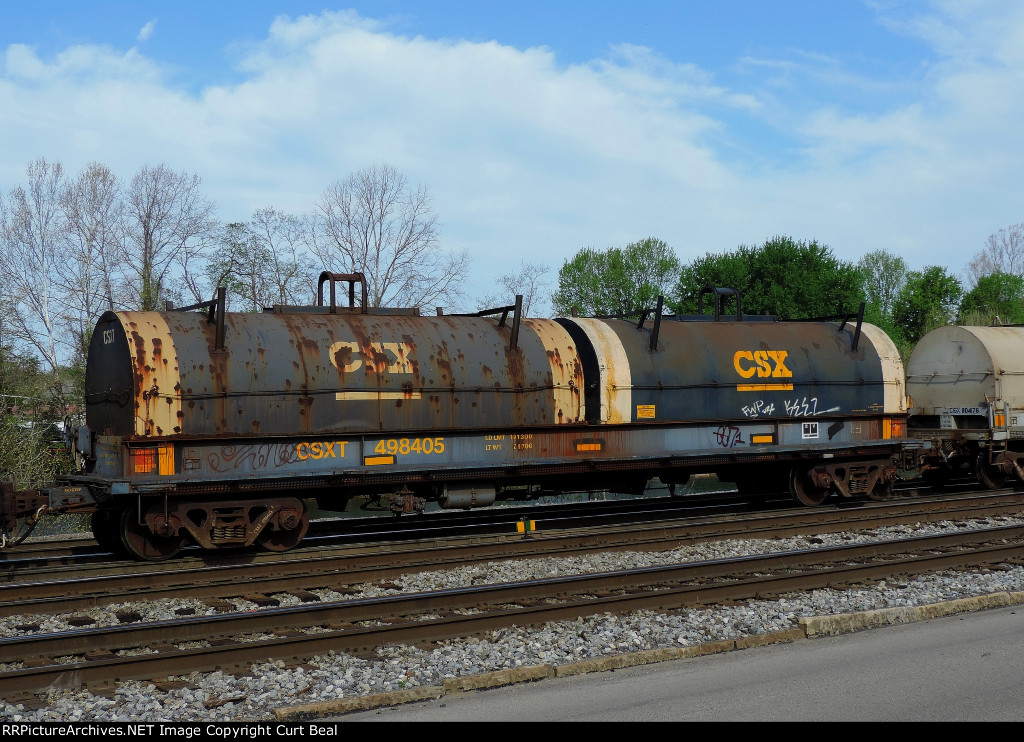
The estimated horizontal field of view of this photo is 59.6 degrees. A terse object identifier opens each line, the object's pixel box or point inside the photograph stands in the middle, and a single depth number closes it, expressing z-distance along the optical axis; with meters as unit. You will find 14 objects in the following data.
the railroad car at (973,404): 18.89
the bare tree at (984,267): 88.75
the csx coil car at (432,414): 11.71
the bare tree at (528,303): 56.28
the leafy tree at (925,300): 67.00
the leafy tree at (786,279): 59.56
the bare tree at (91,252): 43.12
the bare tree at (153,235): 45.41
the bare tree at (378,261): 47.03
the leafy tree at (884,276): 102.00
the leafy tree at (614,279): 66.50
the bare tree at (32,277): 40.31
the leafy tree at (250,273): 44.00
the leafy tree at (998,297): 61.69
